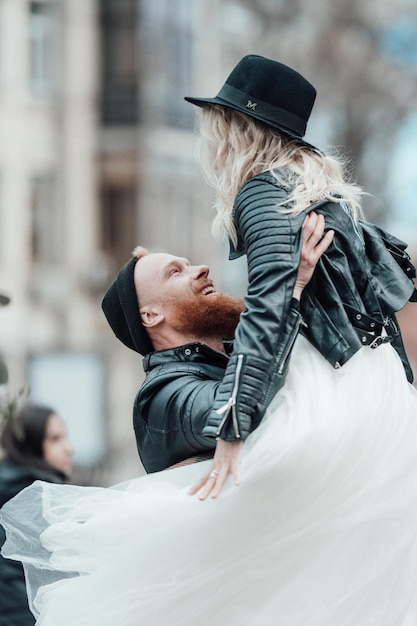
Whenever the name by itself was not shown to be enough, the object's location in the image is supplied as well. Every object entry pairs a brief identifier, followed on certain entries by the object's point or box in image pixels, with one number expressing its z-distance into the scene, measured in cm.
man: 718
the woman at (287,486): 672
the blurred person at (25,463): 967
